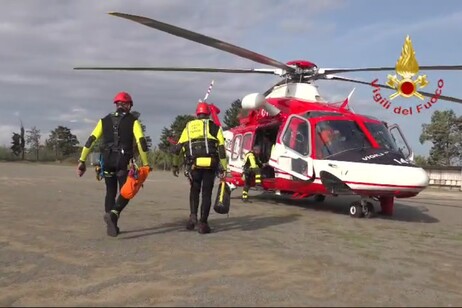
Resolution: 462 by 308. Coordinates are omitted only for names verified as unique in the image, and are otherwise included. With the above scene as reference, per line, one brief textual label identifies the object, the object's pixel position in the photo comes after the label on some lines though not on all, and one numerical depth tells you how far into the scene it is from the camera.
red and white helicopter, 10.03
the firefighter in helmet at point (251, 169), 13.54
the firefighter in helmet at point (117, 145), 7.39
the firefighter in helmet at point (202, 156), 7.81
